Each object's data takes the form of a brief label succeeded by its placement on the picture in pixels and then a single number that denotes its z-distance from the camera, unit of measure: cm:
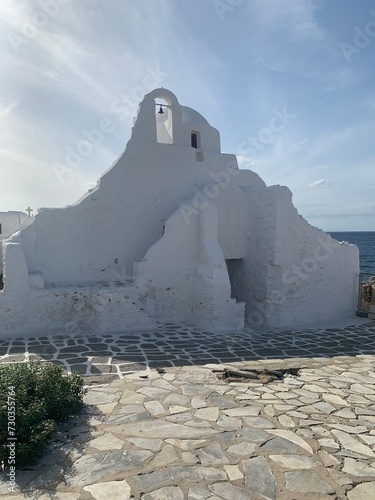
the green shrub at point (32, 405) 341
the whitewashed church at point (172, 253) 879
